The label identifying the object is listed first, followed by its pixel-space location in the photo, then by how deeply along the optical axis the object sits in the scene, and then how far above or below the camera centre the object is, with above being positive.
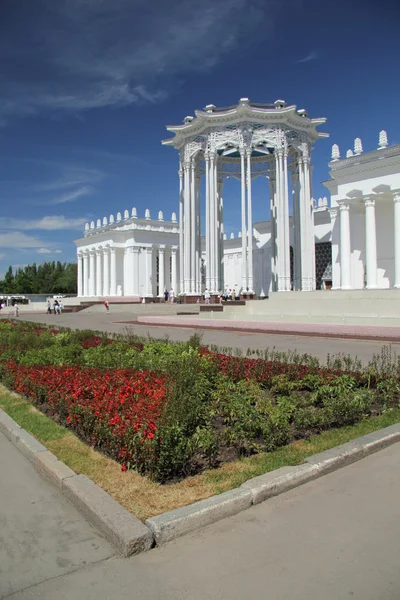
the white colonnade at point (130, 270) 64.94 +4.74
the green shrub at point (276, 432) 5.27 -1.61
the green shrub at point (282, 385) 7.90 -1.56
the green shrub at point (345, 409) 6.03 -1.56
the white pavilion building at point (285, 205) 33.84 +8.18
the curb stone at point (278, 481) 4.01 -1.72
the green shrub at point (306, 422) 5.83 -1.63
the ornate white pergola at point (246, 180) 39.91 +11.26
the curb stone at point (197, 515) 3.43 -1.74
